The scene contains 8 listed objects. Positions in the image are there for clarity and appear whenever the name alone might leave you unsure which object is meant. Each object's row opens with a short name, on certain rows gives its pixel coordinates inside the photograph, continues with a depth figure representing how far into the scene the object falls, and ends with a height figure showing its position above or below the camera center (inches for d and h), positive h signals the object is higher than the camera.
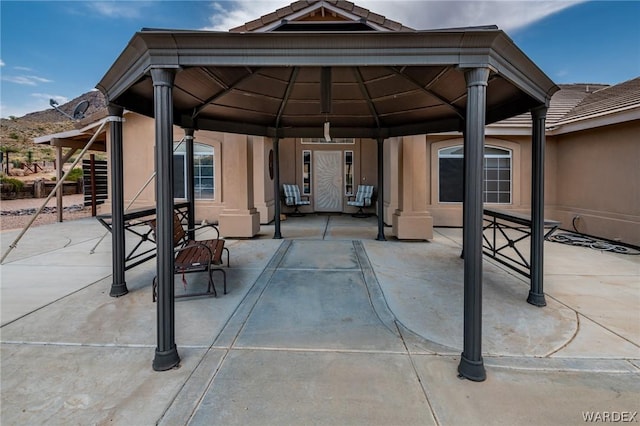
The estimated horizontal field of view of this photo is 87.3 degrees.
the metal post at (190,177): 214.4 +19.5
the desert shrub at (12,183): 655.8 +46.4
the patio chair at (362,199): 449.8 +7.4
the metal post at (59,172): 394.2 +41.1
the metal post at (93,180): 431.8 +34.9
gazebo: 96.2 +46.9
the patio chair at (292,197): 458.3 +11.0
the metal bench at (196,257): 153.6 -25.9
